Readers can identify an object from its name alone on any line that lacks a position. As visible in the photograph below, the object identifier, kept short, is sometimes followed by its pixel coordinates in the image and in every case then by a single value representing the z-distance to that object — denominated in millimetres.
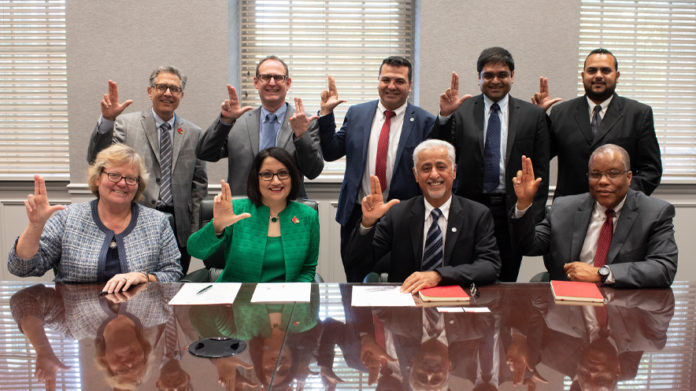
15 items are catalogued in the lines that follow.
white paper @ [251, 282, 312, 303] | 1914
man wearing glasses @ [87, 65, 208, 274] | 3031
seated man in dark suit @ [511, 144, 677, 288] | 2143
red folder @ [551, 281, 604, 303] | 1883
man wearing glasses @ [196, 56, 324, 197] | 2922
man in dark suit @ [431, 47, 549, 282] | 2855
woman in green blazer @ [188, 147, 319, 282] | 2361
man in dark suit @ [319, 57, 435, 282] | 2859
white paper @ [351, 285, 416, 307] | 1846
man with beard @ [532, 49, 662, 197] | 2908
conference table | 1273
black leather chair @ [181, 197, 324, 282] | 2533
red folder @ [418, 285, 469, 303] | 1874
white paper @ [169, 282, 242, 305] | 1877
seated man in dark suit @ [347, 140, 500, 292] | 2252
